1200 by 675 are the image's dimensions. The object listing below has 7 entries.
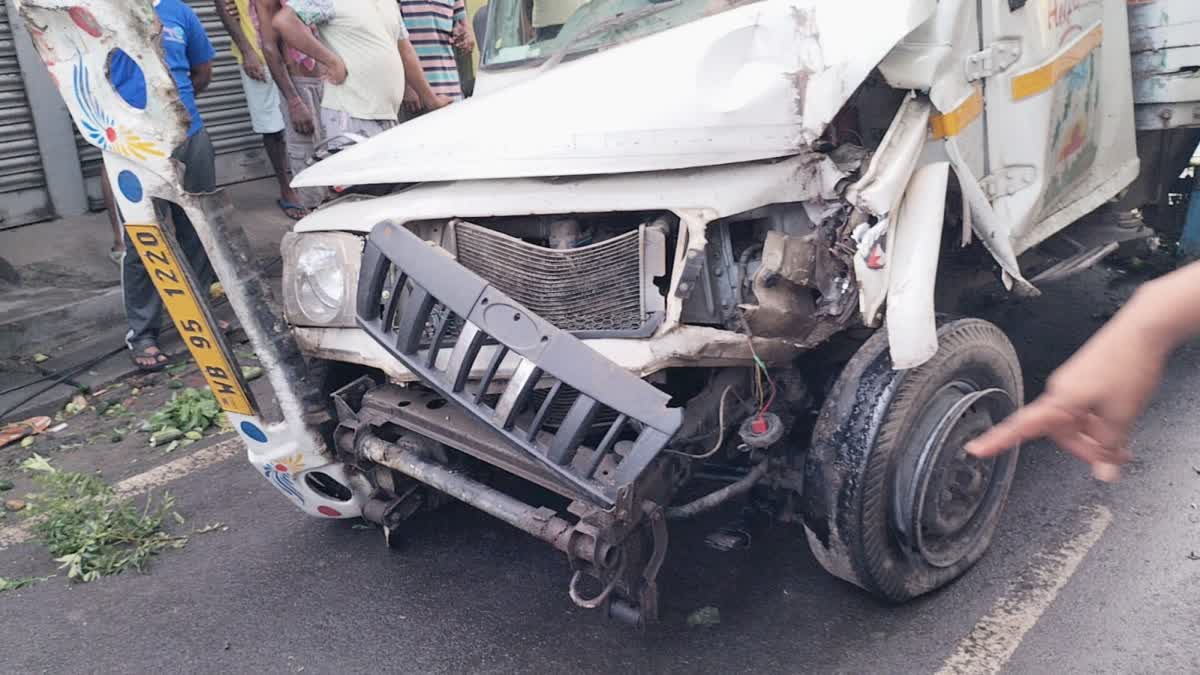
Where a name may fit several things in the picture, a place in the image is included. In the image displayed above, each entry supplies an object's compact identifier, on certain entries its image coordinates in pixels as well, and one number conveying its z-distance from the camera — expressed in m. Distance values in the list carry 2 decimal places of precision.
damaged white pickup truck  2.38
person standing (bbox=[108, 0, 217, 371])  5.14
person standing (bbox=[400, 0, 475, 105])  5.77
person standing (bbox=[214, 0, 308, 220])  6.81
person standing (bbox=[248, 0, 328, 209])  5.12
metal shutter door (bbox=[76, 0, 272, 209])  8.00
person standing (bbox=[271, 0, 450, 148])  4.83
